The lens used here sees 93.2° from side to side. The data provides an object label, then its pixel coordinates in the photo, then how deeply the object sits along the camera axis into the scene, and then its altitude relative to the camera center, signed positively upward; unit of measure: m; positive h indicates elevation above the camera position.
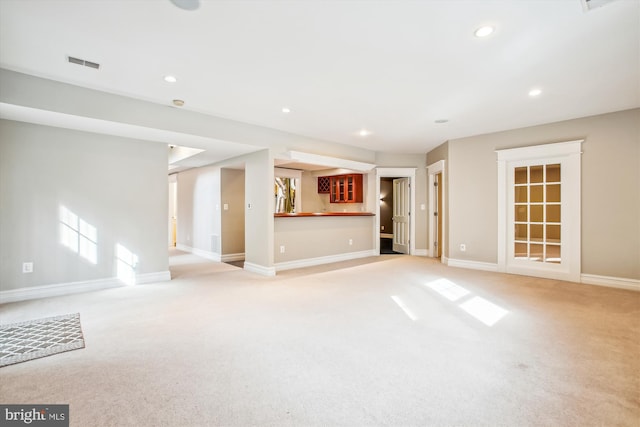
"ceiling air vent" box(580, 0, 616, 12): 1.99 +1.38
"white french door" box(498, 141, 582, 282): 4.57 +0.01
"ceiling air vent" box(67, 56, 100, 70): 2.78 +1.40
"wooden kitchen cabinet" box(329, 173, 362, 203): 7.45 +0.59
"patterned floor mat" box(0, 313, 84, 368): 2.29 -1.07
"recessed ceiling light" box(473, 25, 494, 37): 2.28 +1.38
